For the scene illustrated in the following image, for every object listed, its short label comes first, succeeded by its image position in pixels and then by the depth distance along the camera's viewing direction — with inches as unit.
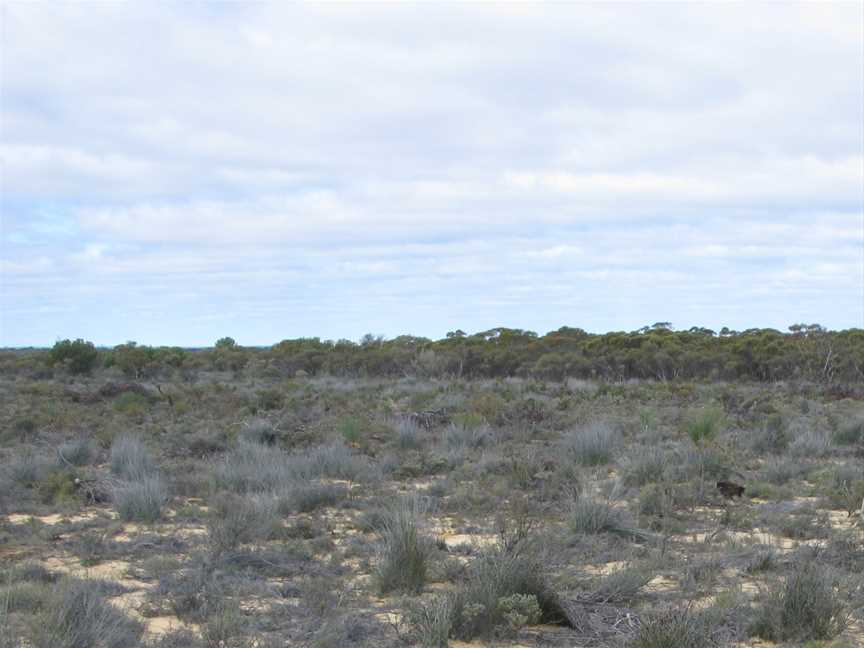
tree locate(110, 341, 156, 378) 1472.7
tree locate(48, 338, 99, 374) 1469.0
